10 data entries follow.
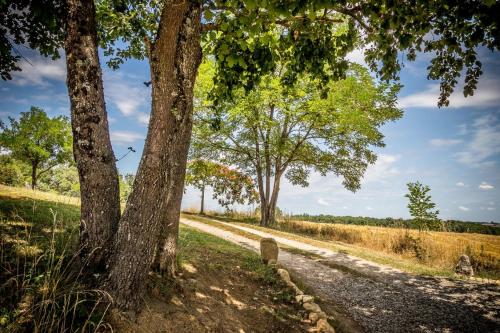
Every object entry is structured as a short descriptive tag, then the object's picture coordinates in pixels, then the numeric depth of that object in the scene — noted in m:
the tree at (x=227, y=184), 25.66
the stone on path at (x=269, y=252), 7.95
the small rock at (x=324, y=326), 4.77
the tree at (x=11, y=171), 27.58
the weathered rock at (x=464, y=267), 9.86
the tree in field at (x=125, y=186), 26.86
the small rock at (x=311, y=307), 5.42
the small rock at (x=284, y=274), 6.80
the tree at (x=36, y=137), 22.45
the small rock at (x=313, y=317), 5.14
